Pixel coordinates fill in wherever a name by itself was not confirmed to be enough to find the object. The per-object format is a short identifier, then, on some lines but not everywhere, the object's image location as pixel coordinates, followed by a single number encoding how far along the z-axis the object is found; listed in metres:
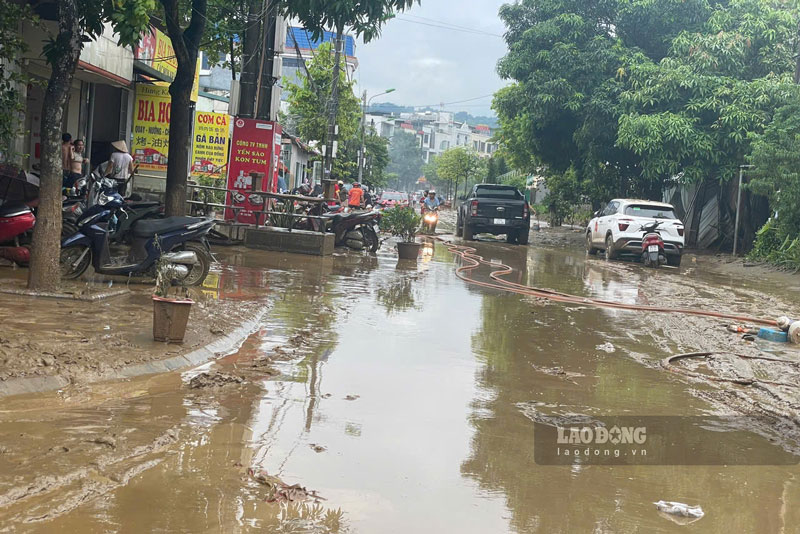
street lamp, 63.71
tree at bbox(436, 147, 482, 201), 95.38
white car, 22.14
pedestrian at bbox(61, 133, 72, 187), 15.48
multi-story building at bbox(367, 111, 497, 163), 168.00
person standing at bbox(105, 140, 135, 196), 16.36
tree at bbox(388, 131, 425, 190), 164.75
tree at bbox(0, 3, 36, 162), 11.78
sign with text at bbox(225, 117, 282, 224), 20.25
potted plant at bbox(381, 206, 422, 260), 18.88
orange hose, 12.30
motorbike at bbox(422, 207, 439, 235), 31.91
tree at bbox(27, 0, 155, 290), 9.34
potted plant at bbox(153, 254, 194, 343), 7.66
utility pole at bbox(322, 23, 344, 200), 33.78
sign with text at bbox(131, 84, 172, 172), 22.14
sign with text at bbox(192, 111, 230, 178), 26.48
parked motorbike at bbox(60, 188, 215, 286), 11.23
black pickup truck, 28.08
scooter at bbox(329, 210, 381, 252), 20.39
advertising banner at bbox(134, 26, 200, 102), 20.20
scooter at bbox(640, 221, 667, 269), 21.33
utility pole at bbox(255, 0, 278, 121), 19.80
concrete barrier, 18.25
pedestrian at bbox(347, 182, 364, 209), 27.78
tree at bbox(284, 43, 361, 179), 47.31
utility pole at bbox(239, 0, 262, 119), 19.50
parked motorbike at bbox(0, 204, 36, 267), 11.26
